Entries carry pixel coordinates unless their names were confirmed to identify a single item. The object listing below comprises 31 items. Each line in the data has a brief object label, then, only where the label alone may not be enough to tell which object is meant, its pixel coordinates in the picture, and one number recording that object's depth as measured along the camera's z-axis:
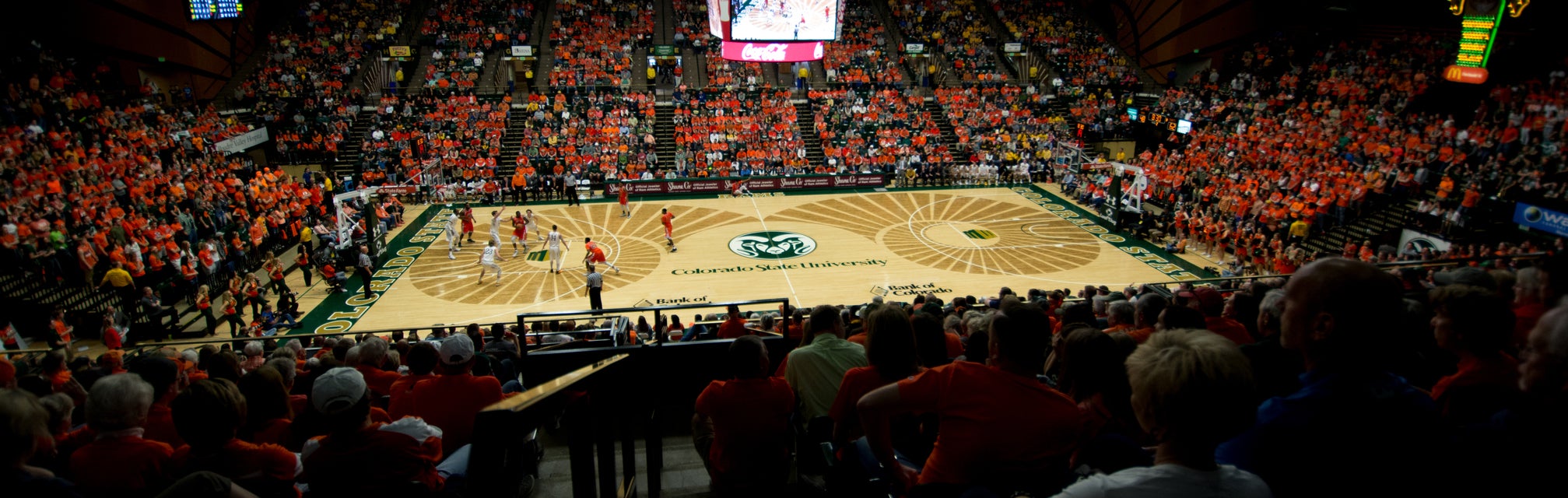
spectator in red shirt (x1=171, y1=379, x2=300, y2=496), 3.15
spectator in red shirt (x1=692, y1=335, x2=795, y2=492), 3.90
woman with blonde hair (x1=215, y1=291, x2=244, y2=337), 14.29
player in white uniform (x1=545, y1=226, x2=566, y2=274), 18.27
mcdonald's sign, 19.23
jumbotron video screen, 25.80
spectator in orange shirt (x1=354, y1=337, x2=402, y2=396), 6.00
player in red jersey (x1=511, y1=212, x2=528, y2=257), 20.33
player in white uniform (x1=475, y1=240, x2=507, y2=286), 17.72
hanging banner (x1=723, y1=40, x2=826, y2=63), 27.14
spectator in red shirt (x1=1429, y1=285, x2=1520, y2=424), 3.21
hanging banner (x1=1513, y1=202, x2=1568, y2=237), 14.94
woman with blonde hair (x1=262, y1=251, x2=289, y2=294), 16.02
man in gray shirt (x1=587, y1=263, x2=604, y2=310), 15.08
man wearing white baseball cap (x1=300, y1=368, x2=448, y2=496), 3.00
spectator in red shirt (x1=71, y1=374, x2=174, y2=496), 3.41
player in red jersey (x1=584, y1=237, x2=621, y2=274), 16.91
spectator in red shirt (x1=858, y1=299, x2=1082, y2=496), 2.86
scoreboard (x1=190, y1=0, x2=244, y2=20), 25.28
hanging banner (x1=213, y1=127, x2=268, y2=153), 25.27
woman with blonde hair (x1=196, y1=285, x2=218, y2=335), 14.64
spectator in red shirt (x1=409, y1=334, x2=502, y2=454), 4.58
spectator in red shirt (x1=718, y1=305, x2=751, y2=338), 8.24
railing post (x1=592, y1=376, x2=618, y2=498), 3.39
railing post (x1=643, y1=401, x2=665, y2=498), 4.23
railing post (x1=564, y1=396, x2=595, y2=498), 2.99
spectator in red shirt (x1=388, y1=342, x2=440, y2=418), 4.90
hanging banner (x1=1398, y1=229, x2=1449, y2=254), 16.36
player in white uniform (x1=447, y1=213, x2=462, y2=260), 20.30
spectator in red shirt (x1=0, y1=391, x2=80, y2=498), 2.46
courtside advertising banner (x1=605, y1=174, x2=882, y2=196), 27.28
